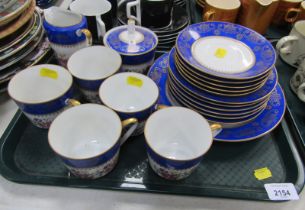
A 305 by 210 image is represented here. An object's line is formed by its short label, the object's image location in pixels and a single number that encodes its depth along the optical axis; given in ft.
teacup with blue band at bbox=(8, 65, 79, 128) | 1.72
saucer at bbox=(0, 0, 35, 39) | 1.91
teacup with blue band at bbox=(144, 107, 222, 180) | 1.48
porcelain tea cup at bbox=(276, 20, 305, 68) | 2.37
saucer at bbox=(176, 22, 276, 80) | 1.72
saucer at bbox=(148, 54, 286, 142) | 1.83
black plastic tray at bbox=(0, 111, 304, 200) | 1.67
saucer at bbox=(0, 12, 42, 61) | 1.95
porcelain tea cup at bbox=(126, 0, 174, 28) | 2.44
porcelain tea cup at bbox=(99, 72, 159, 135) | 1.73
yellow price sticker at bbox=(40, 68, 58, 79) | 2.05
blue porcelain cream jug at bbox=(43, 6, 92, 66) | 2.10
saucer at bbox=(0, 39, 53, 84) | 2.02
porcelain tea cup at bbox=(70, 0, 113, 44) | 2.44
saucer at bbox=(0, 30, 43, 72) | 1.97
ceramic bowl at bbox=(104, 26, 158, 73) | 2.10
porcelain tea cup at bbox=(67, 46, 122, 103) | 1.92
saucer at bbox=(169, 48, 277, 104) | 1.72
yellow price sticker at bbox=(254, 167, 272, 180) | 1.78
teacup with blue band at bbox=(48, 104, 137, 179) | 1.49
